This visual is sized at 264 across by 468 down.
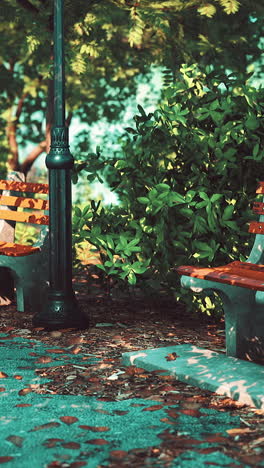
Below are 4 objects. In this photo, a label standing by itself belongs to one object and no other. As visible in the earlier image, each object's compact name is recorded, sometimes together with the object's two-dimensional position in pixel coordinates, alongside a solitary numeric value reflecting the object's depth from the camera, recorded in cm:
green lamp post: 621
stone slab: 446
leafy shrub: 636
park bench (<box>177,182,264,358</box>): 517
